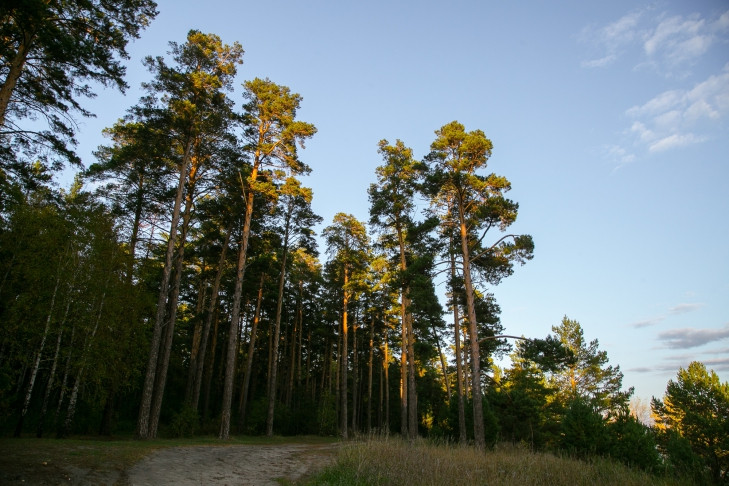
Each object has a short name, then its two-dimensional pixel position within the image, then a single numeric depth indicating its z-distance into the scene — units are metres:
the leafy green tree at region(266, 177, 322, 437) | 22.58
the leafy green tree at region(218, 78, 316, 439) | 18.45
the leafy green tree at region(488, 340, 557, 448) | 26.38
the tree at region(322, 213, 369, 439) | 26.20
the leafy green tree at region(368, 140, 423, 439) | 21.59
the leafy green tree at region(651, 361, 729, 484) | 20.80
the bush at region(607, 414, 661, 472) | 15.16
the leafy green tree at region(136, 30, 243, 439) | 15.13
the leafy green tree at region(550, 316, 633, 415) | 34.84
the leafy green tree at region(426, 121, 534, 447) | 15.97
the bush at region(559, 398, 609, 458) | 16.05
